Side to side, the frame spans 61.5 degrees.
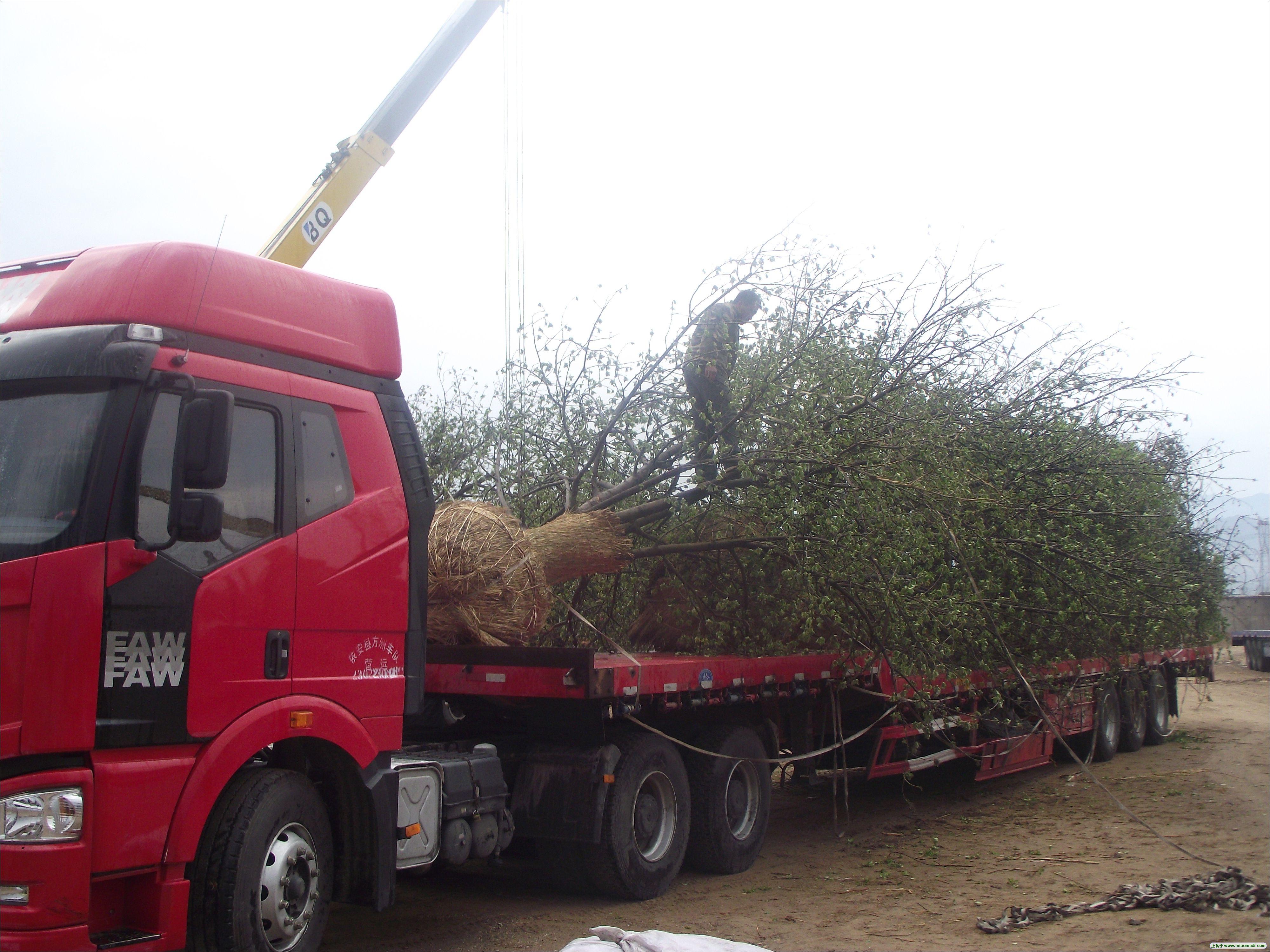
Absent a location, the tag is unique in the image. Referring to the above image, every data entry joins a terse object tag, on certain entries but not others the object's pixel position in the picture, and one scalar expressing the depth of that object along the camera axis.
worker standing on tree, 7.42
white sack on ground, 4.40
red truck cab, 3.38
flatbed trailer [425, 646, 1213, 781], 5.89
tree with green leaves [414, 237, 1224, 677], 6.96
